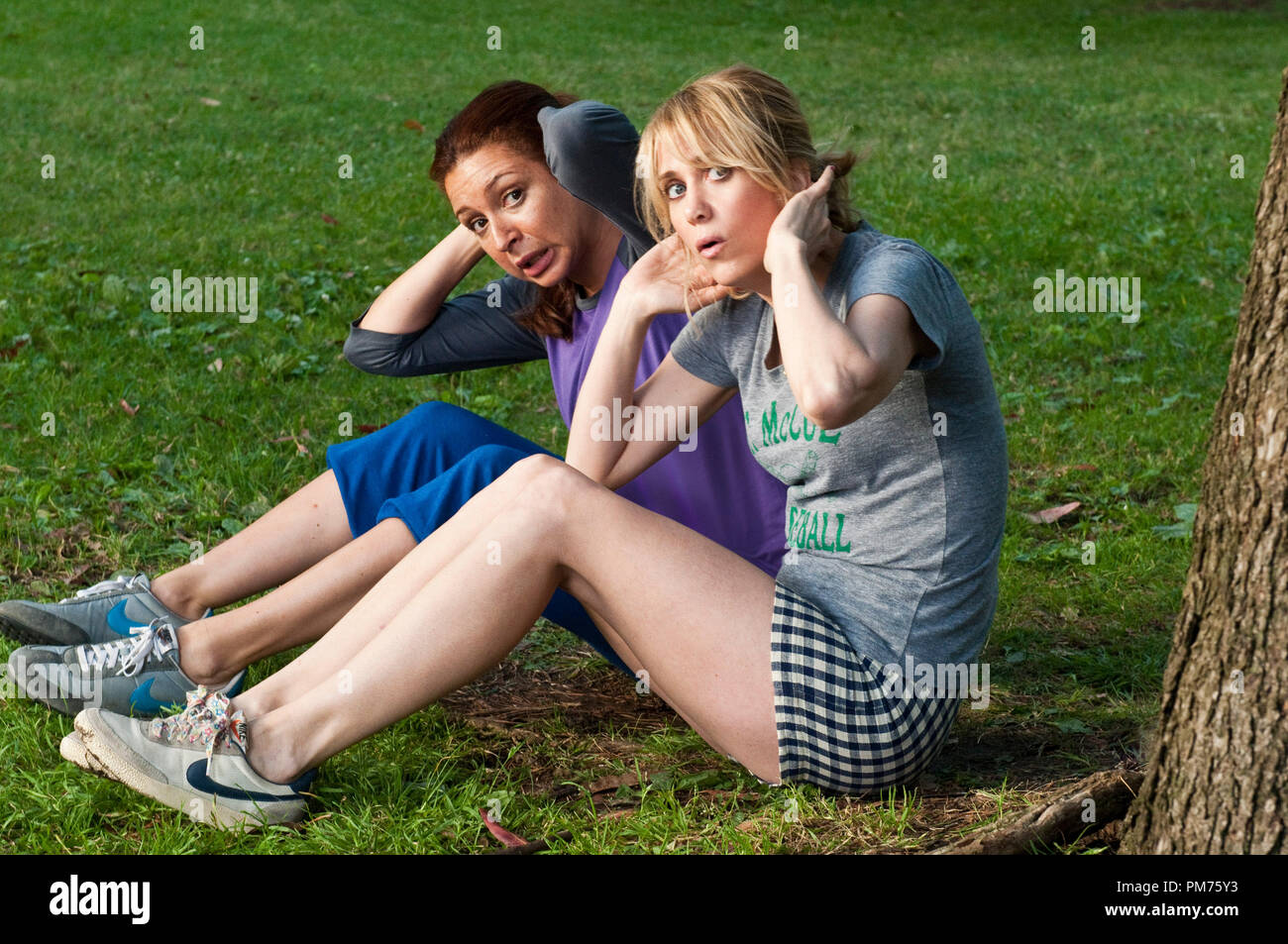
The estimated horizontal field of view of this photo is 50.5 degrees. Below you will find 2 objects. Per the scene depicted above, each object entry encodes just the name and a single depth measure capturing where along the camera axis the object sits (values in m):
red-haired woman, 3.13
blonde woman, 2.57
